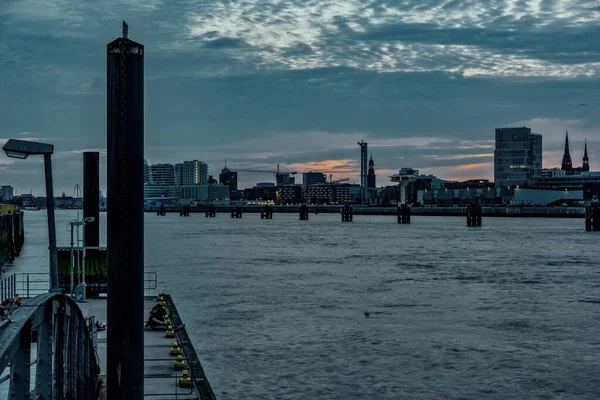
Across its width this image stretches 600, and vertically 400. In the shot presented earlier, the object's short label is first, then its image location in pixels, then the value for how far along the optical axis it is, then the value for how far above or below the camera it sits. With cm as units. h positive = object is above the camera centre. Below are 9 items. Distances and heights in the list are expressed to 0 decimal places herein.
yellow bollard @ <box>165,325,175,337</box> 2561 -490
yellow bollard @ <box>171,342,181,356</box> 2232 -483
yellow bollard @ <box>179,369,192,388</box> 1905 -498
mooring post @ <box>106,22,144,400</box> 974 -25
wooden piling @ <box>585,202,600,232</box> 14862 -501
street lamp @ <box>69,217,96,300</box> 2611 -88
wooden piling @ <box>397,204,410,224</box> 19312 -472
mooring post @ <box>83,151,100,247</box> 4247 +93
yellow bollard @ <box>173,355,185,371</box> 2068 -492
